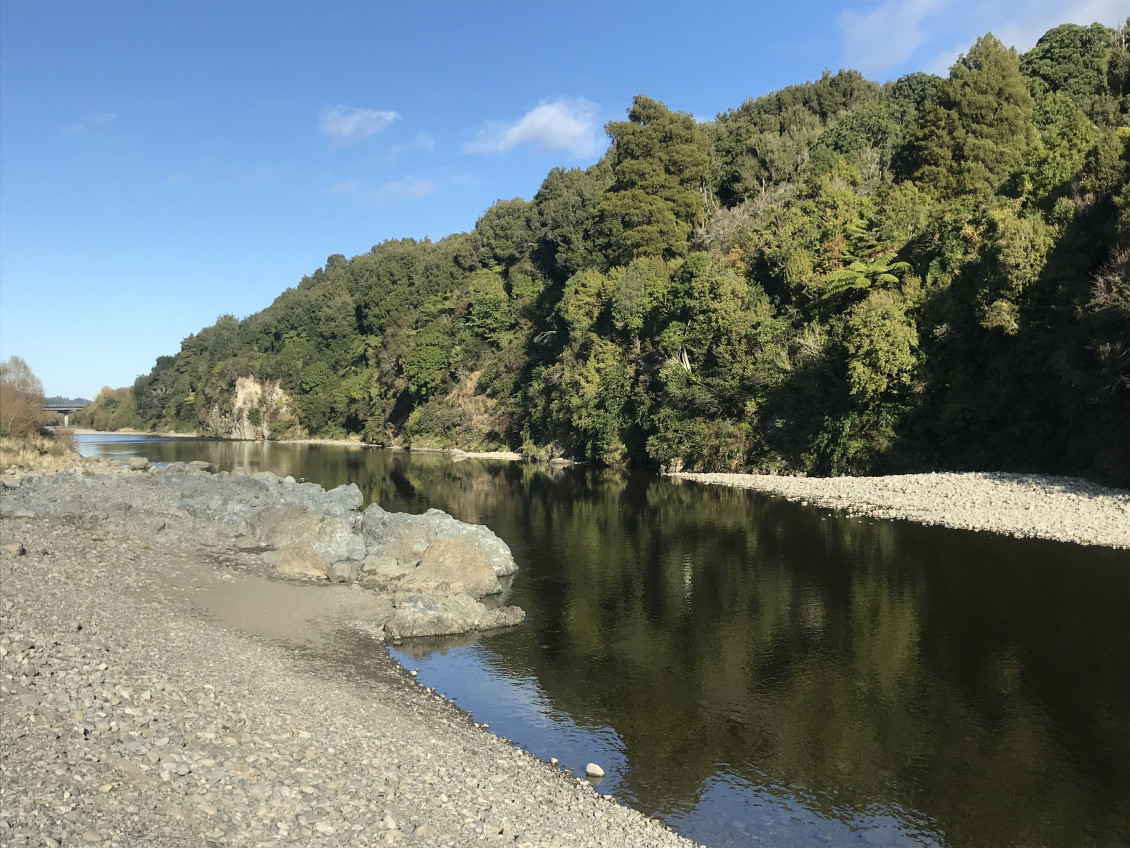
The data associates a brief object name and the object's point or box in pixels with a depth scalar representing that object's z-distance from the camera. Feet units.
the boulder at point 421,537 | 85.87
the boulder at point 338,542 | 88.12
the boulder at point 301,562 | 82.89
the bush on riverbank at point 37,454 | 166.50
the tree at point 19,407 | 195.75
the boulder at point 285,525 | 94.43
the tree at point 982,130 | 179.52
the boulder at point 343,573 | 80.79
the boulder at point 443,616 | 65.41
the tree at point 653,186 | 230.27
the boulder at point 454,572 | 77.30
